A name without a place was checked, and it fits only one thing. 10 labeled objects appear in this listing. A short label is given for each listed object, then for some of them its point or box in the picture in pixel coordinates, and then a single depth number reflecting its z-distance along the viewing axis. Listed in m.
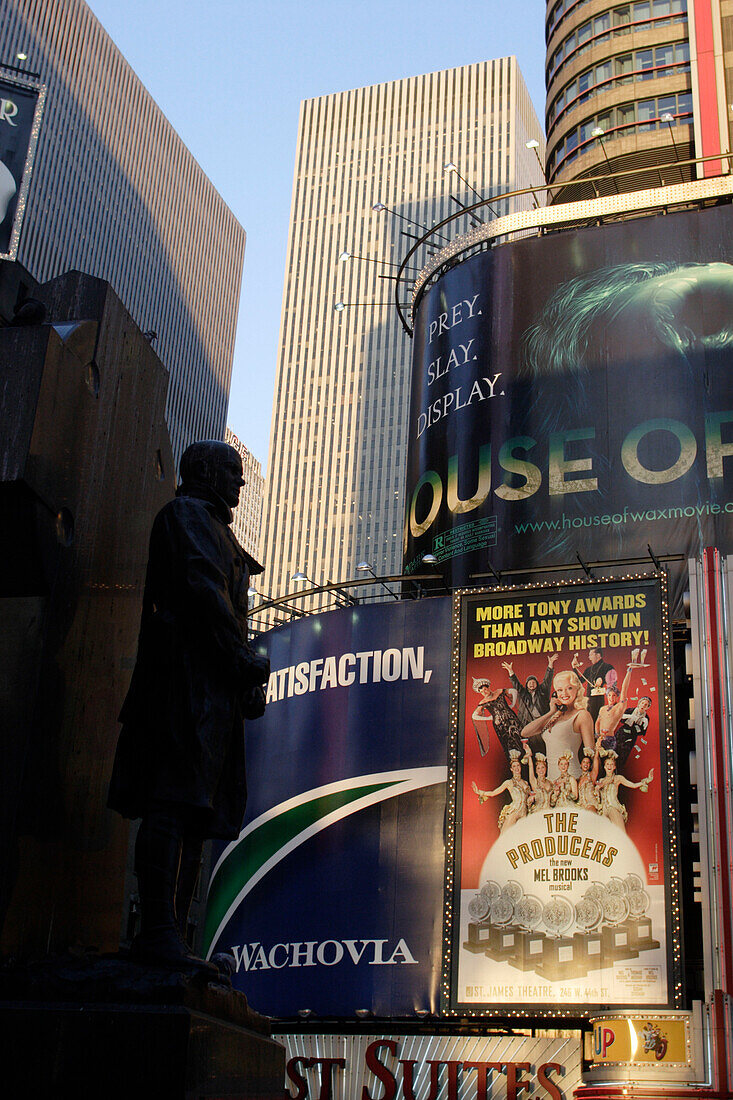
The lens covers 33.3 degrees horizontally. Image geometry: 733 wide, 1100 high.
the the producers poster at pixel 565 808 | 22.86
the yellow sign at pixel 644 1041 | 22.45
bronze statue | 5.49
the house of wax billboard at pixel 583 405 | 27.84
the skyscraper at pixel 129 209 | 96.62
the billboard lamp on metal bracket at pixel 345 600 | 30.97
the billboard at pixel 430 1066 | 24.34
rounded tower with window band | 45.91
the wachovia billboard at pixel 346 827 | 25.56
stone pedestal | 4.63
